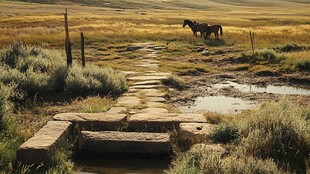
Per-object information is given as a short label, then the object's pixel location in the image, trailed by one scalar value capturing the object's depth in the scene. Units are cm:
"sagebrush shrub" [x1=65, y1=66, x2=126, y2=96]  991
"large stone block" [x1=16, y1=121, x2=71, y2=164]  546
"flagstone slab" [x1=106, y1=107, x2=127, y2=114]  792
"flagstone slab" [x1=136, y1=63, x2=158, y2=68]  1575
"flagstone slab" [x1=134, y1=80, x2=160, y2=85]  1142
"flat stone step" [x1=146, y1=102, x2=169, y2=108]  875
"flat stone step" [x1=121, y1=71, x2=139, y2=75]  1360
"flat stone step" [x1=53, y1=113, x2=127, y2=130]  705
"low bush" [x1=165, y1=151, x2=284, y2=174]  464
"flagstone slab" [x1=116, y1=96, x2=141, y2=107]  879
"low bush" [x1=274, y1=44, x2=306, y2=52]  2016
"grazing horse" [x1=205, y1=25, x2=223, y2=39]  2796
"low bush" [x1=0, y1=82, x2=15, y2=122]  685
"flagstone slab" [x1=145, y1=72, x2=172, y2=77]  1258
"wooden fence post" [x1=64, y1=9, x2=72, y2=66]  1091
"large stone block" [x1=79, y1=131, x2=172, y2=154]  623
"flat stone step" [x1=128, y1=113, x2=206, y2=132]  710
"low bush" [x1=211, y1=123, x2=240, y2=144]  614
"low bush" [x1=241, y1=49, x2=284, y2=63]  1618
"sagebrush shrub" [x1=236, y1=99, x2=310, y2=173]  539
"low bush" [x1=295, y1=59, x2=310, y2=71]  1417
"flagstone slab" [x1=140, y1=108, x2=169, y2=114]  806
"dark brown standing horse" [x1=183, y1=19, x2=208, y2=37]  2859
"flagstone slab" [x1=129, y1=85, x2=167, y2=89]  1089
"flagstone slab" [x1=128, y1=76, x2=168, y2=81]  1197
